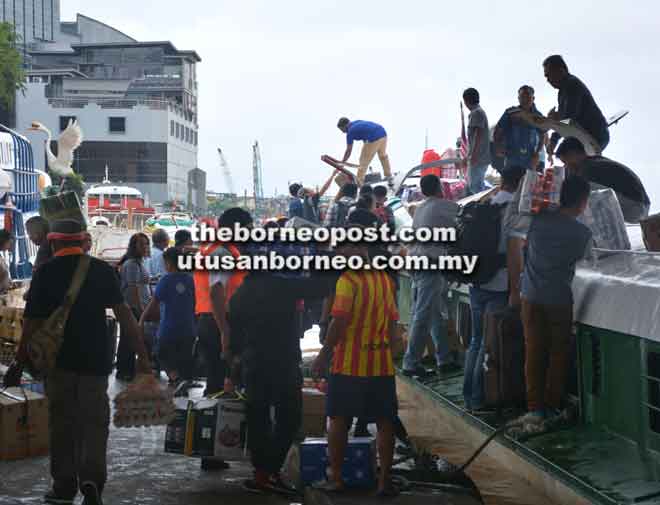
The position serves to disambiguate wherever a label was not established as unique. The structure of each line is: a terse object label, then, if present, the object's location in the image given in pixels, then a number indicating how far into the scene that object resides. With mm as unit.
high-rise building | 138000
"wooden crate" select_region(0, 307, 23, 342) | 12305
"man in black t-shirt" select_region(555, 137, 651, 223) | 8734
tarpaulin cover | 6273
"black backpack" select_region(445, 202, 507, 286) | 8633
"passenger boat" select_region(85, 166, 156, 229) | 62475
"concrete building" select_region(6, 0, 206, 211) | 101812
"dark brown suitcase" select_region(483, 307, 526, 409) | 8203
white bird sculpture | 46406
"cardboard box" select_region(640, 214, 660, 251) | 7551
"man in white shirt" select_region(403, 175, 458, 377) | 10148
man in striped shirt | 7426
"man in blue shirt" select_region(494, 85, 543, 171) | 10938
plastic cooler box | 7766
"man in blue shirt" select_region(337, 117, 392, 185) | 16516
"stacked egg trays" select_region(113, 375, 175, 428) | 7699
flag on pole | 14180
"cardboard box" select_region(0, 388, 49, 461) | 8758
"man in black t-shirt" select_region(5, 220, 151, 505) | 7027
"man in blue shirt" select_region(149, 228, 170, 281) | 14461
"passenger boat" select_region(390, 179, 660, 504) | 6270
